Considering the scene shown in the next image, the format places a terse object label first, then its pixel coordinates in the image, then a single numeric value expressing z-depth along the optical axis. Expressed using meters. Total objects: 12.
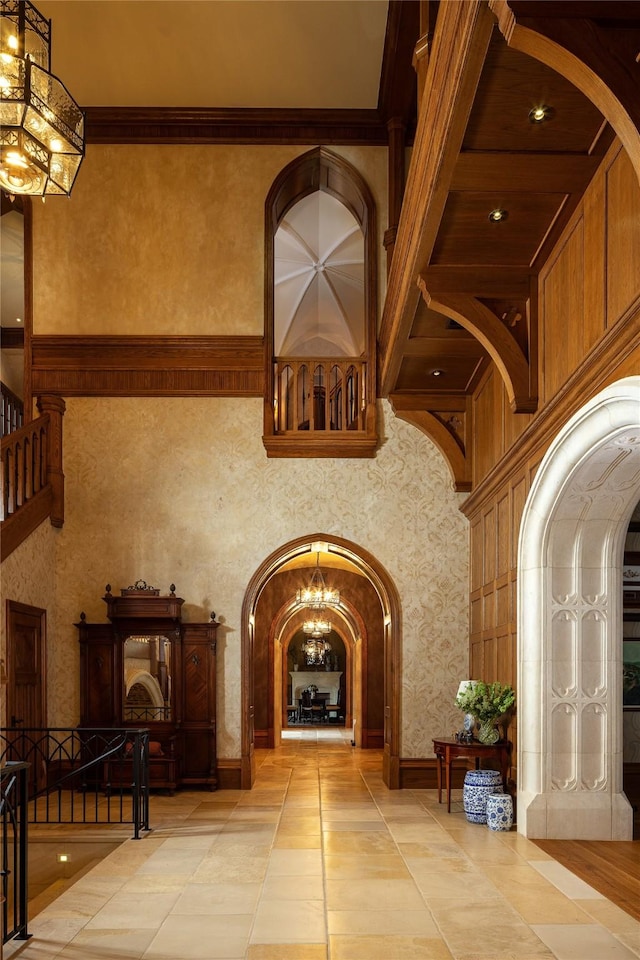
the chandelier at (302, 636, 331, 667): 27.62
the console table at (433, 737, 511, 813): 9.52
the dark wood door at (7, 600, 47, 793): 10.88
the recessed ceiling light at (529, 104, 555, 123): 5.68
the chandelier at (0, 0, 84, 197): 6.40
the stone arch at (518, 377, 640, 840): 8.20
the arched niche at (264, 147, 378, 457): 12.43
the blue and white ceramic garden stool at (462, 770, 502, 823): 9.16
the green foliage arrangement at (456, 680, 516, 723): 9.05
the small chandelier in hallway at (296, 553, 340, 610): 19.20
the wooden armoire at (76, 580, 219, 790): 11.98
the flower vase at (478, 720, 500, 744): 9.48
